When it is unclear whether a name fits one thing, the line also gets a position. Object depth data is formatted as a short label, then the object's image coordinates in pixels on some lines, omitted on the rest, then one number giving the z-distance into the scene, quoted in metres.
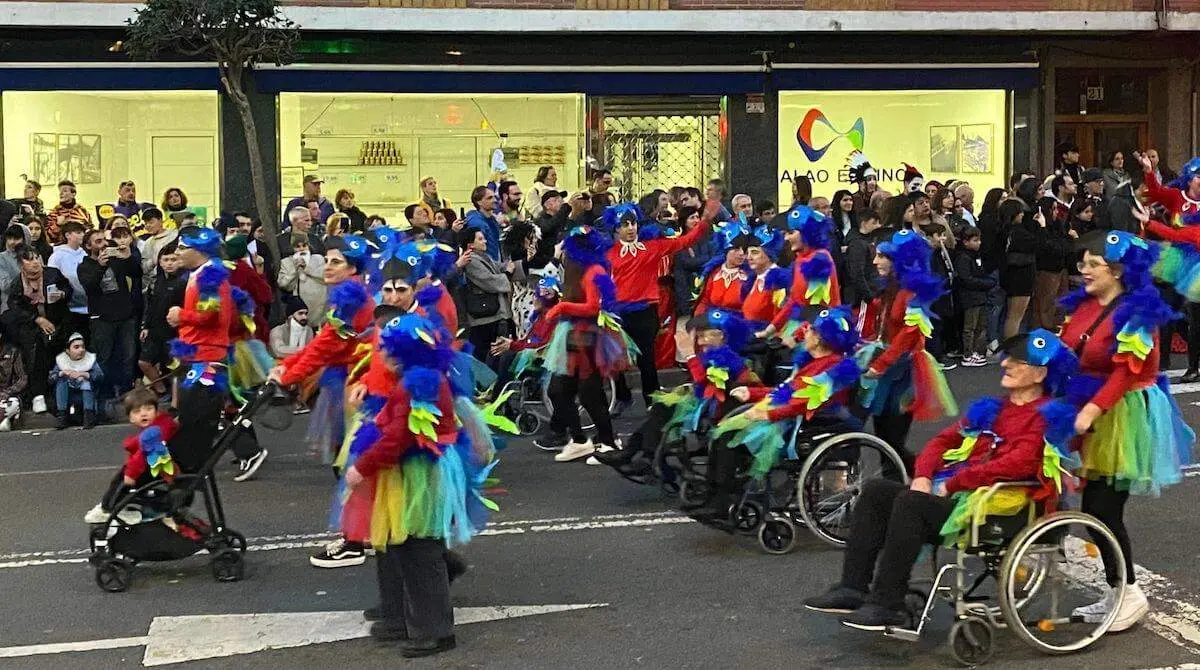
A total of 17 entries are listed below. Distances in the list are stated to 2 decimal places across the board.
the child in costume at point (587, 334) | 10.66
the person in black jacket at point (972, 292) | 15.84
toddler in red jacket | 7.97
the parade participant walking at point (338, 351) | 8.41
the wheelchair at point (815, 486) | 8.32
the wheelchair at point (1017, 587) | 6.43
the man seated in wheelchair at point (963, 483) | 6.42
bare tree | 16.06
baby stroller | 7.98
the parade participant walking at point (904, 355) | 8.53
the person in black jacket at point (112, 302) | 13.61
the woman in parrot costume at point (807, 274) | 9.60
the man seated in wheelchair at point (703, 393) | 8.82
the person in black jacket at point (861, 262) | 14.51
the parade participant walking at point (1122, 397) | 6.73
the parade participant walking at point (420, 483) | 6.57
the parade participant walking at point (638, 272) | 11.85
